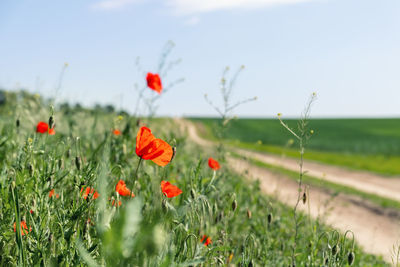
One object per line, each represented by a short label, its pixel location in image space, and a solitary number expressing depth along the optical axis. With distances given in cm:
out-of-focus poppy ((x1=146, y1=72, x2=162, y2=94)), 366
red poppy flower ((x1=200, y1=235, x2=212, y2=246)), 241
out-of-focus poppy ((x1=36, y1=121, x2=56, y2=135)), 332
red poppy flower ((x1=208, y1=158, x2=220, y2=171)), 286
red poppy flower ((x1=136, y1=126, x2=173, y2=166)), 179
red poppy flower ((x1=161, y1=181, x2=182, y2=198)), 208
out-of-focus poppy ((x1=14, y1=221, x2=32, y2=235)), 182
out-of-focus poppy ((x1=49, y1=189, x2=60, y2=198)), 232
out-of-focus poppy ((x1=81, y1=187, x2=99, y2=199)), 202
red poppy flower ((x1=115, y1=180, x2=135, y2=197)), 211
